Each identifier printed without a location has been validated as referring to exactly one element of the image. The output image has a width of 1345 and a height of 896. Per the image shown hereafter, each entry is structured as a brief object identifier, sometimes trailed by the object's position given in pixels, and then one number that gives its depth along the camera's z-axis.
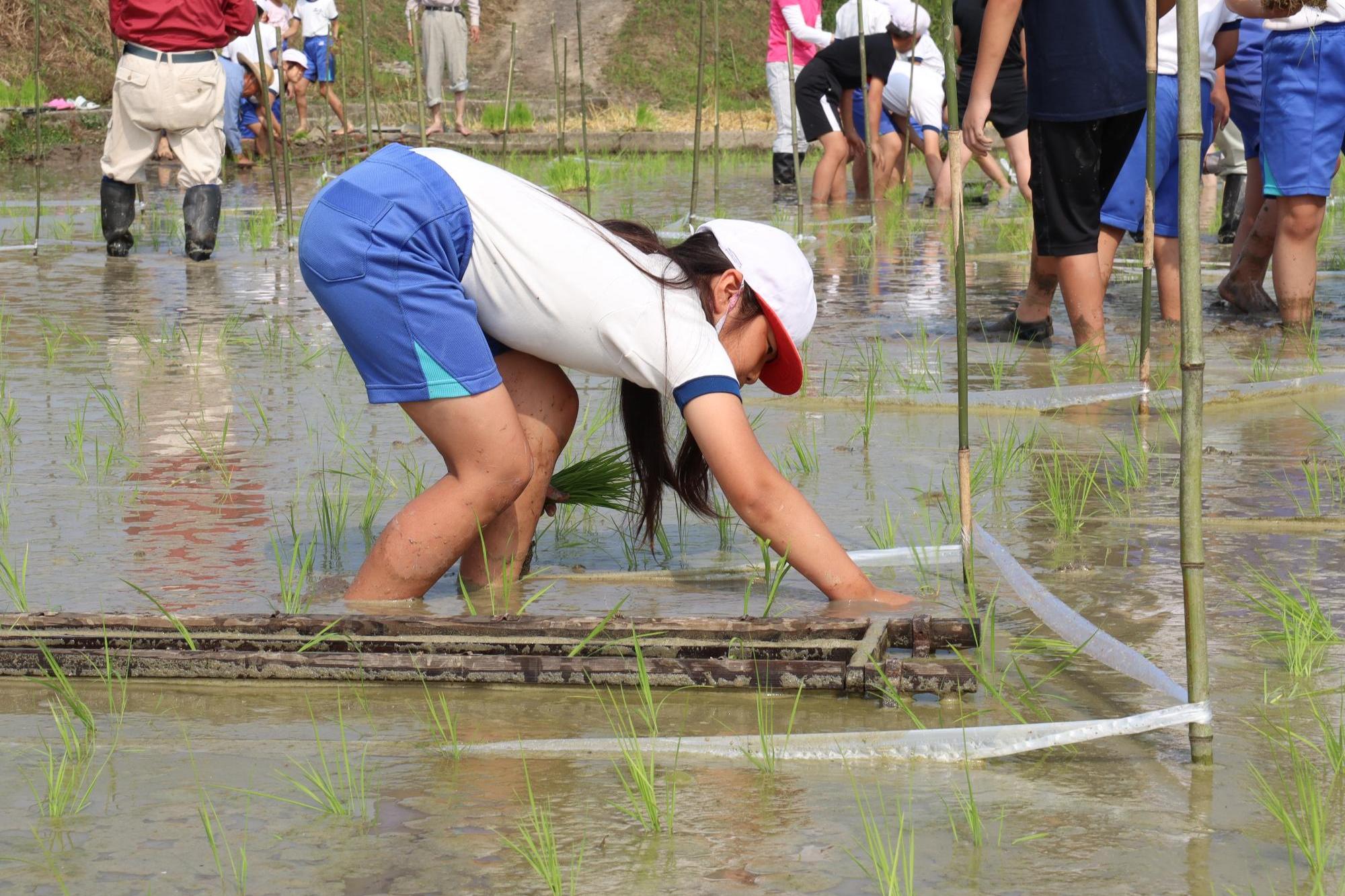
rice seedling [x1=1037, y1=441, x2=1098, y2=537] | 6.06
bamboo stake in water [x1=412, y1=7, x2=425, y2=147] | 12.26
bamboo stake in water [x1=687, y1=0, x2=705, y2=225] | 15.20
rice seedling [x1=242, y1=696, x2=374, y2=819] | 3.59
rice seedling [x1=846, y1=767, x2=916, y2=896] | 3.11
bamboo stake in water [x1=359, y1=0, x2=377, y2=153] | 14.70
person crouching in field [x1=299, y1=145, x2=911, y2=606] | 4.95
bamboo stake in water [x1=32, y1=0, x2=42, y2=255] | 14.63
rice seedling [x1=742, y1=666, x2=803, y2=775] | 3.83
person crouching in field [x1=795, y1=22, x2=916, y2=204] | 20.08
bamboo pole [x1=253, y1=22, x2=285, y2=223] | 14.66
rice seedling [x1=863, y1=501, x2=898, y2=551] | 5.86
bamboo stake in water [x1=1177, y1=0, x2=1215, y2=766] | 3.62
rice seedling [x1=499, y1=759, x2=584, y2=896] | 3.13
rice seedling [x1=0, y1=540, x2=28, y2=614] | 5.02
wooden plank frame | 4.44
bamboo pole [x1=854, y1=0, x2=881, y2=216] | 15.82
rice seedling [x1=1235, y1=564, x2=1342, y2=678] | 4.43
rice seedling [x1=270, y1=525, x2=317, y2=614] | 5.11
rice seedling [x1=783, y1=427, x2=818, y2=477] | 7.13
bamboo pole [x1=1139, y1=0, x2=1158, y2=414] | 7.36
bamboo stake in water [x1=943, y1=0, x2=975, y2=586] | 4.39
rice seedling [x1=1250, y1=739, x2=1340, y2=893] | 3.19
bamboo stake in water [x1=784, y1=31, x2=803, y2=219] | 16.25
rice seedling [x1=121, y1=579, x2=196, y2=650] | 4.59
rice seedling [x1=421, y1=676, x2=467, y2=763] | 3.97
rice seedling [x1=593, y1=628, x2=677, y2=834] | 3.49
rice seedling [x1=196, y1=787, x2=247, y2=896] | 3.21
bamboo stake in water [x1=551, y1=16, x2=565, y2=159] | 23.44
